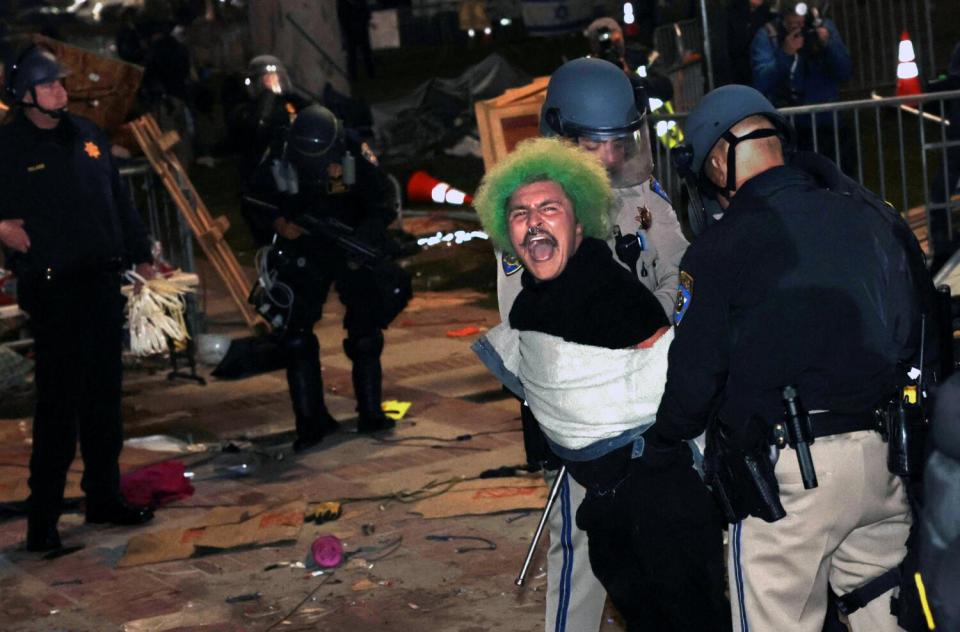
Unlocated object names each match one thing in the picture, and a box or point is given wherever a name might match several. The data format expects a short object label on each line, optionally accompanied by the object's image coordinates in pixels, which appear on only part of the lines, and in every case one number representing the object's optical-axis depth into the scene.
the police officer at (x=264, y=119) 9.62
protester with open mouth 4.46
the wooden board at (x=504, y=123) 11.41
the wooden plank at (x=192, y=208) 12.01
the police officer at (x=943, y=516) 2.98
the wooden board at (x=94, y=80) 11.69
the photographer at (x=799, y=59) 11.87
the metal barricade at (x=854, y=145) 9.82
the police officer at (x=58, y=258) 7.53
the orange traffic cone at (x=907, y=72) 14.90
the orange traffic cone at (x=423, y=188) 11.45
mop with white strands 10.24
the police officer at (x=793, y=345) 4.16
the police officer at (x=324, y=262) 9.38
